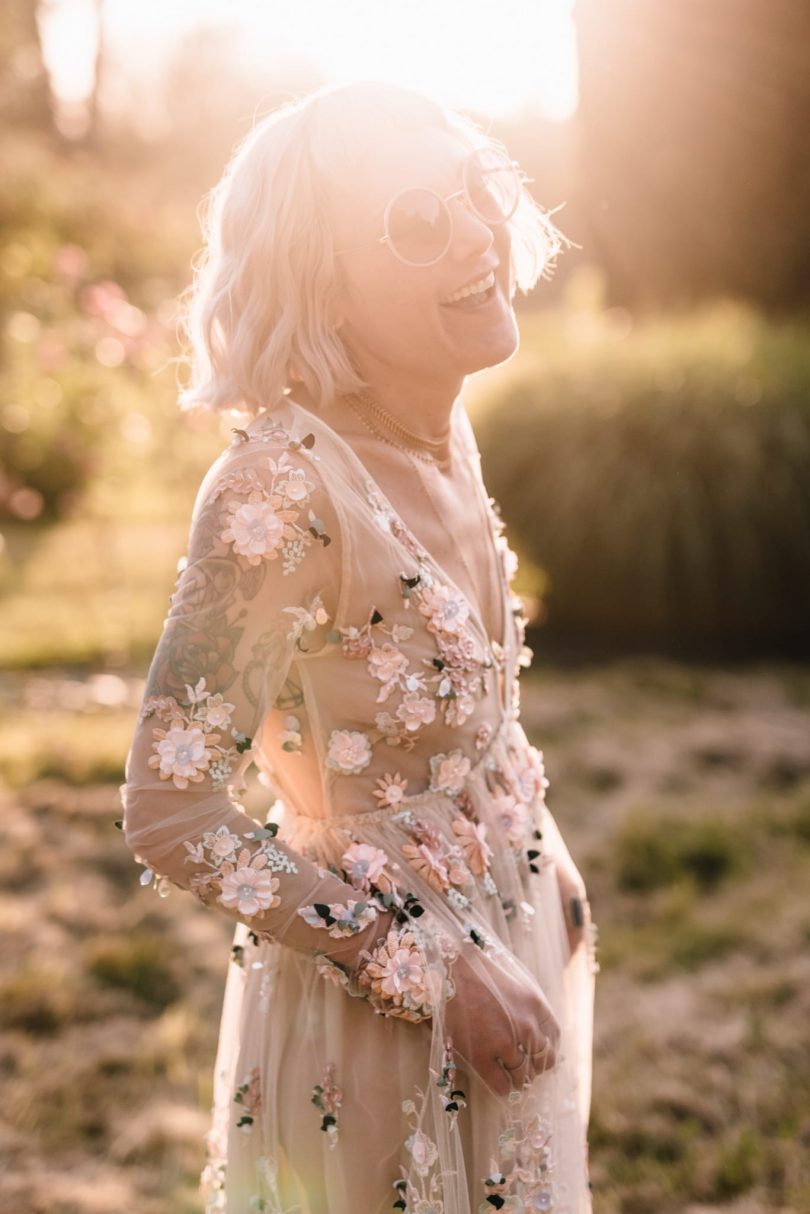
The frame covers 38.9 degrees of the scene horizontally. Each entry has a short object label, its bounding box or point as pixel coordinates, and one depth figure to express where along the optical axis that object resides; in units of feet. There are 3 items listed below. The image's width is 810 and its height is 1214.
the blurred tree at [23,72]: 54.24
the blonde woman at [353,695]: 3.97
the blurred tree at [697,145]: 23.47
